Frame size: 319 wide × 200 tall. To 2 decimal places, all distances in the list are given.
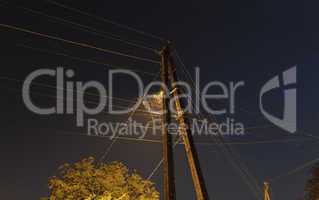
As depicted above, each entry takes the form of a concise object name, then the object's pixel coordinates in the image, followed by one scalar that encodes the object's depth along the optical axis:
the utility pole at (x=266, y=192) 32.34
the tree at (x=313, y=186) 40.97
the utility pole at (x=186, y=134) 17.98
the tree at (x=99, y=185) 28.66
